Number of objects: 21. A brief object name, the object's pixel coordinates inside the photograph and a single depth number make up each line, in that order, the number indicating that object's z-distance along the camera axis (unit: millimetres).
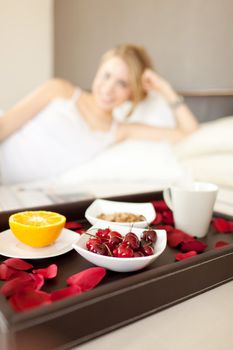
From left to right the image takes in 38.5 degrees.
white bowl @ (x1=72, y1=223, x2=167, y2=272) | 511
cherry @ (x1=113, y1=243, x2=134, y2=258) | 534
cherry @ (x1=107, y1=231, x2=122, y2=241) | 599
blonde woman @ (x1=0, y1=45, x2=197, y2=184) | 1660
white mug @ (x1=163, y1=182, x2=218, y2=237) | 727
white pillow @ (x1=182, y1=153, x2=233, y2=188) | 1209
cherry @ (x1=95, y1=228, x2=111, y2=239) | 596
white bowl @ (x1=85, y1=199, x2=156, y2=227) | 794
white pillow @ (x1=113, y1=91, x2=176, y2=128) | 1785
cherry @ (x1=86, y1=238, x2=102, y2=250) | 557
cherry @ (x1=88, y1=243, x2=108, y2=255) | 542
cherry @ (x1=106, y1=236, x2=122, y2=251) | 569
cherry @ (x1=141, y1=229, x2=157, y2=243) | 591
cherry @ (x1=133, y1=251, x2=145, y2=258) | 537
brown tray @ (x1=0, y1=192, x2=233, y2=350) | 355
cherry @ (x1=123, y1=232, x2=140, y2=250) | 561
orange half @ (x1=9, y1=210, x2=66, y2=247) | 597
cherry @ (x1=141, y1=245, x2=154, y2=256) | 553
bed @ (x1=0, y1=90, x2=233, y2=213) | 1220
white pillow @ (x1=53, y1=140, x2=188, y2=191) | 1393
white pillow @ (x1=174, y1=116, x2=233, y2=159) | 1273
